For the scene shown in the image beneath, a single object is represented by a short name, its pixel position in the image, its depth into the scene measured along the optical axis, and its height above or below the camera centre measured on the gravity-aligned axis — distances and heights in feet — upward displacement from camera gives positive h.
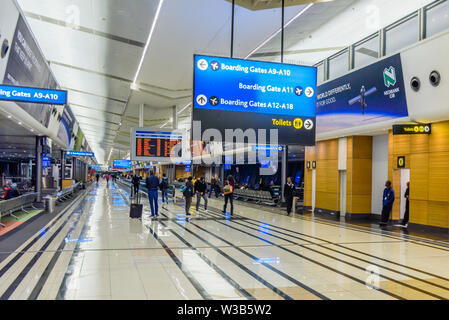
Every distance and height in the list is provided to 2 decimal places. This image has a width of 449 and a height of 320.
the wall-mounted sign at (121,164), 154.10 +1.05
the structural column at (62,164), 78.74 +0.18
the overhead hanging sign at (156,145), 52.60 +3.25
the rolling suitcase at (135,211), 38.78 -4.65
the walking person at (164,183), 52.16 -2.32
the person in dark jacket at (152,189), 40.22 -2.41
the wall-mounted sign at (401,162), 37.32 +0.93
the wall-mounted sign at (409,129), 32.91 +3.83
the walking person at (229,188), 45.27 -2.41
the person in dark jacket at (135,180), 66.31 -2.42
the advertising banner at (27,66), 29.84 +9.47
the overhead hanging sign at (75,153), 80.73 +2.73
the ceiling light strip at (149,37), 29.52 +12.51
